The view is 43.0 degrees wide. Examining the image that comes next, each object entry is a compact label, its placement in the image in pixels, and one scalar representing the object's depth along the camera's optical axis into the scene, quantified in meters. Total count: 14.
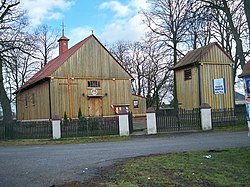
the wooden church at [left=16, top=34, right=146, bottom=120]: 30.52
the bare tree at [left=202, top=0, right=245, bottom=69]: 17.74
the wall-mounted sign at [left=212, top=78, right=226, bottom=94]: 21.33
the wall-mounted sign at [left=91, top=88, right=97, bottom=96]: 32.34
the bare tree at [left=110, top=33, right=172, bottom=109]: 51.69
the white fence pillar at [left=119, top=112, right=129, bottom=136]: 20.03
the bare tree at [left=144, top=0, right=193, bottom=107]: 36.84
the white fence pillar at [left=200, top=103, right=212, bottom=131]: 20.31
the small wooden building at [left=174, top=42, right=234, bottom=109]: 26.02
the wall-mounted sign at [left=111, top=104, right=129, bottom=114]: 33.09
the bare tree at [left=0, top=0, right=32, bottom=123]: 24.44
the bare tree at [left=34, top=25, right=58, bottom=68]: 55.54
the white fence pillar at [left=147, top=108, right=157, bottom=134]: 19.98
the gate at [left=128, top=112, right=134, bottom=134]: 20.75
